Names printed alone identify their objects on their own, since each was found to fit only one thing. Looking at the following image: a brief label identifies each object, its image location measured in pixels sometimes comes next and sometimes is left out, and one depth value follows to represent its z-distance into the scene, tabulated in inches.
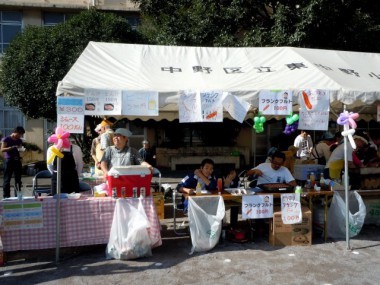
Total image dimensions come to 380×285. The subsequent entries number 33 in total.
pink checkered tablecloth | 179.3
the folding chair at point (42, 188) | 244.7
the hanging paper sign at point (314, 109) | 202.2
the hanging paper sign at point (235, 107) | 196.2
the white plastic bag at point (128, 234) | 178.4
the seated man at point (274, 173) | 221.5
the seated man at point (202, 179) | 211.6
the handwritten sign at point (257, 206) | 199.0
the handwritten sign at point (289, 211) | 200.4
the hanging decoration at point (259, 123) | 264.4
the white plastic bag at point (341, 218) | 207.6
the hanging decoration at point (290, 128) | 375.7
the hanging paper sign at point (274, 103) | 200.4
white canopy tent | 200.8
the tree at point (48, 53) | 461.1
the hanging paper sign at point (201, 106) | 194.9
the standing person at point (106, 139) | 267.4
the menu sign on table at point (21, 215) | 176.4
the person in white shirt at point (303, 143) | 396.5
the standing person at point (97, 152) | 265.9
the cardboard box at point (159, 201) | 242.5
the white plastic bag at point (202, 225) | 191.9
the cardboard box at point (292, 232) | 201.8
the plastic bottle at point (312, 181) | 222.2
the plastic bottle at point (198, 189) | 201.6
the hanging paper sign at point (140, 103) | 189.8
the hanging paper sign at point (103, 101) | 186.4
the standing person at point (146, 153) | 393.2
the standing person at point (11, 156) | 313.4
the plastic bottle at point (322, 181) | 226.1
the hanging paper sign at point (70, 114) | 176.4
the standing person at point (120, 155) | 203.3
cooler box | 184.2
